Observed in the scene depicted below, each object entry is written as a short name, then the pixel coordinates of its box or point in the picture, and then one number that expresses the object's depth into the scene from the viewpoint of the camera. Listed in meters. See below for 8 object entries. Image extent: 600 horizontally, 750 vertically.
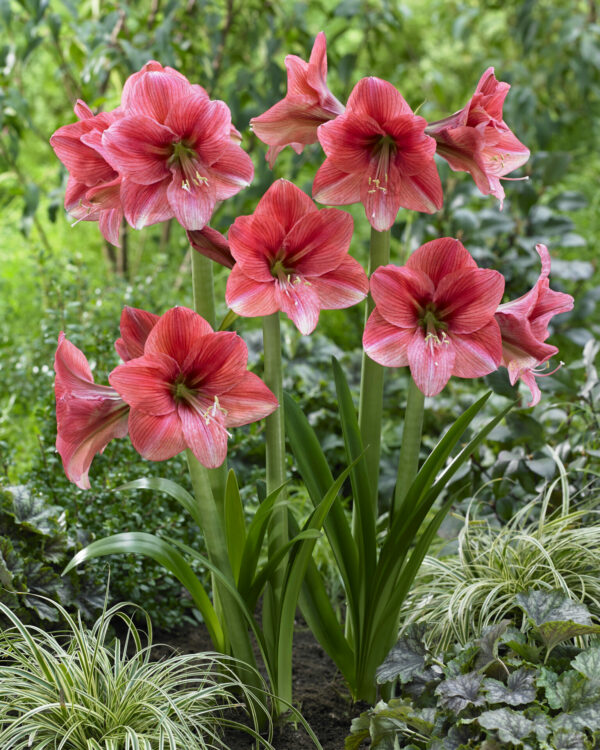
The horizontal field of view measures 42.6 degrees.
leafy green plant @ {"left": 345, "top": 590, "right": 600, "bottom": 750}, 1.26
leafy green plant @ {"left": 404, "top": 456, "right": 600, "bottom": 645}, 1.70
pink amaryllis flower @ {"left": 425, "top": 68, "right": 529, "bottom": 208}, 1.31
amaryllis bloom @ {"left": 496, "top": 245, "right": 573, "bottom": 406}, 1.38
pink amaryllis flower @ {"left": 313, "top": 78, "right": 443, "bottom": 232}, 1.26
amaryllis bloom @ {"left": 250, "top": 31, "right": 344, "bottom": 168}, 1.35
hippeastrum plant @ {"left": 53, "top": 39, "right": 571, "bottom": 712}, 1.25
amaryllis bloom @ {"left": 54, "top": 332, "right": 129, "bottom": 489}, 1.31
